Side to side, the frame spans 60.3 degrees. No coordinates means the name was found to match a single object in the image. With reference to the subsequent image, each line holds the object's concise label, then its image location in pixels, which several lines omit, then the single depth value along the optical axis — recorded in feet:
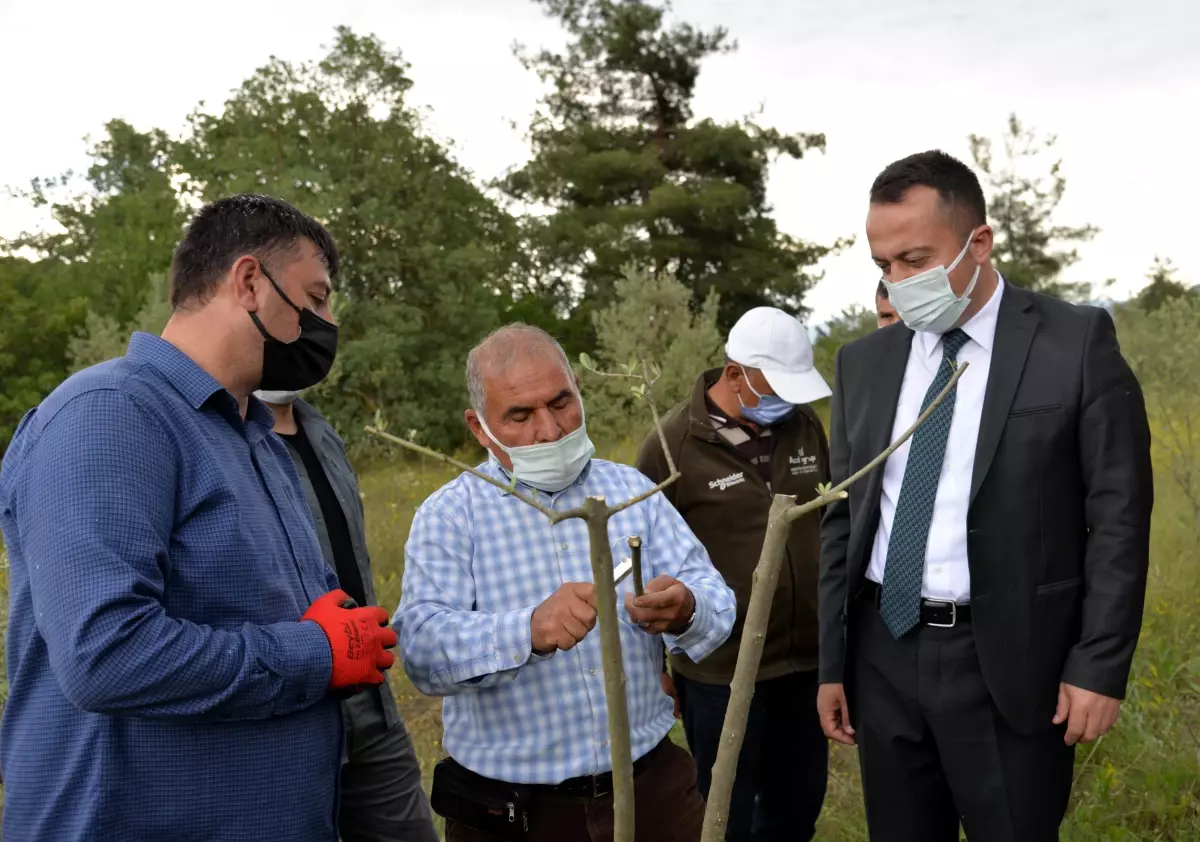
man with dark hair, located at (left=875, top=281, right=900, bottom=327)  13.52
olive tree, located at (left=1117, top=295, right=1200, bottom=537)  21.32
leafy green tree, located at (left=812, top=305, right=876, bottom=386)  54.53
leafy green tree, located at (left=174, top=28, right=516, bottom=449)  69.77
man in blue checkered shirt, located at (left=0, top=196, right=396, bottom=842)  5.24
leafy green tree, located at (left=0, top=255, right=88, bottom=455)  74.33
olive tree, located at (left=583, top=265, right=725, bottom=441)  40.40
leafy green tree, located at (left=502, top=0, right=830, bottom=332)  82.64
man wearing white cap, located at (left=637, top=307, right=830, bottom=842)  11.59
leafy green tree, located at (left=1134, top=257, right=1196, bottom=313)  70.33
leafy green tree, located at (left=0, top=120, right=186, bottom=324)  84.79
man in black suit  7.69
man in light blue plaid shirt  7.08
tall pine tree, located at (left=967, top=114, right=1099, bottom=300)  93.35
